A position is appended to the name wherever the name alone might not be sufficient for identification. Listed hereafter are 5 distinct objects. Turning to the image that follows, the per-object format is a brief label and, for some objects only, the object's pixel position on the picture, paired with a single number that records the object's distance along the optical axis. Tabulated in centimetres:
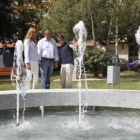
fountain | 559
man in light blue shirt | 833
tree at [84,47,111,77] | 1720
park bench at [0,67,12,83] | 1440
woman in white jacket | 795
